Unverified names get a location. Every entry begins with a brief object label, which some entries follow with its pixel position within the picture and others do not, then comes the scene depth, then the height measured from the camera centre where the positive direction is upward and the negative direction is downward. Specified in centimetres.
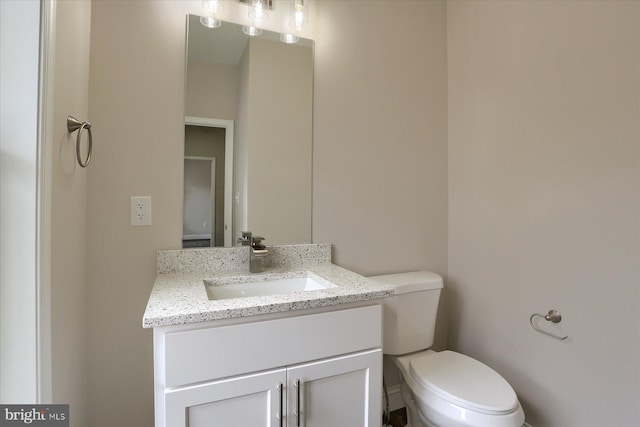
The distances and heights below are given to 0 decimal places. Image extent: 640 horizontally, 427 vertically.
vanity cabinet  85 -48
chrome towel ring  97 +28
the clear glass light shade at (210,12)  134 +90
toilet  112 -68
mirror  136 +37
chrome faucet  132 -16
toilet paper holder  132 -44
